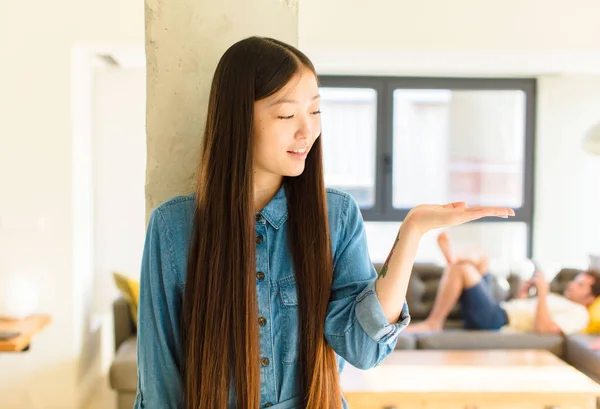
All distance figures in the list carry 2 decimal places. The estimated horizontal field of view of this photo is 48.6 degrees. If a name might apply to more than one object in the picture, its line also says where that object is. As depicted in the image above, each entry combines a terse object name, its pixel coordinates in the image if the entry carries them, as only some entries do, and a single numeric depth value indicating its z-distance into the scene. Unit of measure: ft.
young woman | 3.84
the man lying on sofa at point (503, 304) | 13.08
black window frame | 17.40
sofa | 11.83
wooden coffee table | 9.10
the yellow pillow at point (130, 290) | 12.89
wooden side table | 10.47
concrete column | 4.84
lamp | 11.14
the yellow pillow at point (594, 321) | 13.10
